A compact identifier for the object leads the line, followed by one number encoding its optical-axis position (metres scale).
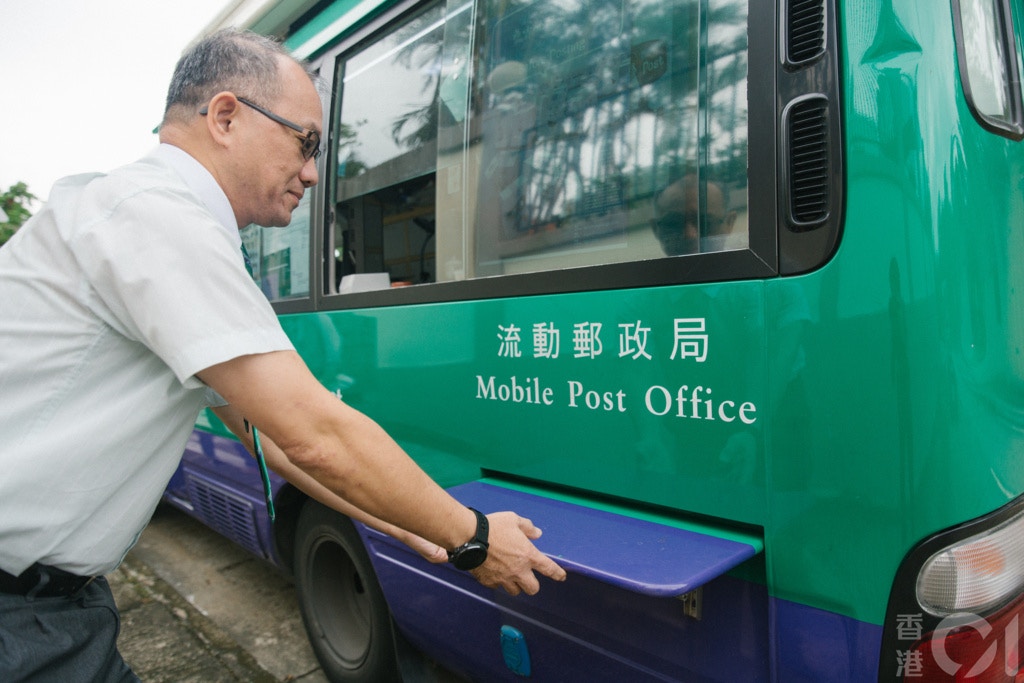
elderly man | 1.03
